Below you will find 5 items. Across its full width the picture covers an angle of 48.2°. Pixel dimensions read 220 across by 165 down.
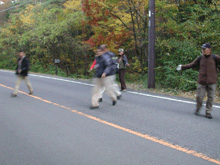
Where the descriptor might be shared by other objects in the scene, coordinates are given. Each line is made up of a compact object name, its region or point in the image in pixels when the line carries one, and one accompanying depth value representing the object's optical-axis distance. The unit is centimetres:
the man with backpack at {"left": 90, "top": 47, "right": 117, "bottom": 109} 705
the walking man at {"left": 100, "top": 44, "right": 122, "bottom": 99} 708
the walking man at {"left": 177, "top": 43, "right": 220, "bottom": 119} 617
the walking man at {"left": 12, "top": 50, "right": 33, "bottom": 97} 945
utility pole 1064
